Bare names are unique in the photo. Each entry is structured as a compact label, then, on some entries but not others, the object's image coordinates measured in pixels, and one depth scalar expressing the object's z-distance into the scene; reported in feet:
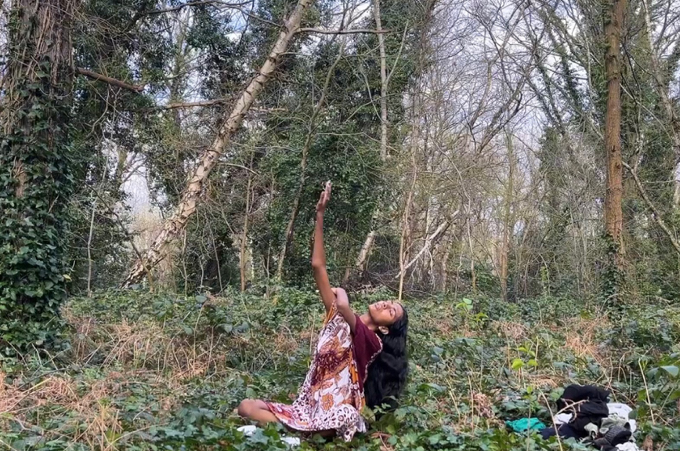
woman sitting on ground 12.57
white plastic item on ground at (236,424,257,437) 11.42
